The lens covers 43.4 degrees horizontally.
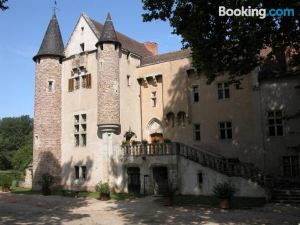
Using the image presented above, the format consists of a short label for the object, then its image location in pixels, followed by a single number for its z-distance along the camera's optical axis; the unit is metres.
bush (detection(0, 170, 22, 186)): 35.61
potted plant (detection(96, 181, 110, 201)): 23.97
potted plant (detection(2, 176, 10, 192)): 31.82
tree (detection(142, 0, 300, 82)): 14.14
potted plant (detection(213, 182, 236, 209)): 18.86
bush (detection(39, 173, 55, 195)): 27.88
